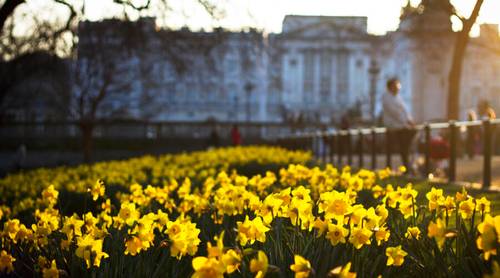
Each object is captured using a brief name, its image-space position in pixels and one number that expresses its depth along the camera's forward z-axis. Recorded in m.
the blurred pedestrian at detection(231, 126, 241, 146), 35.17
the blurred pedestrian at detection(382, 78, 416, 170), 13.55
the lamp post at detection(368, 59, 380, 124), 41.56
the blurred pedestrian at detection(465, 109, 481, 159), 12.35
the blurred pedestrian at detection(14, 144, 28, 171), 23.91
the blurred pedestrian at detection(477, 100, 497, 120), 18.39
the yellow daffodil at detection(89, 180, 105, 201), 4.58
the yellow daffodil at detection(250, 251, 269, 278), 2.27
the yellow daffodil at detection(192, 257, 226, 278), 2.32
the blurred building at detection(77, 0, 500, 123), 61.22
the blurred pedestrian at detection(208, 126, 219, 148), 39.09
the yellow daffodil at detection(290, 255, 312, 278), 2.33
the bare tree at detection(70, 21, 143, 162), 24.59
